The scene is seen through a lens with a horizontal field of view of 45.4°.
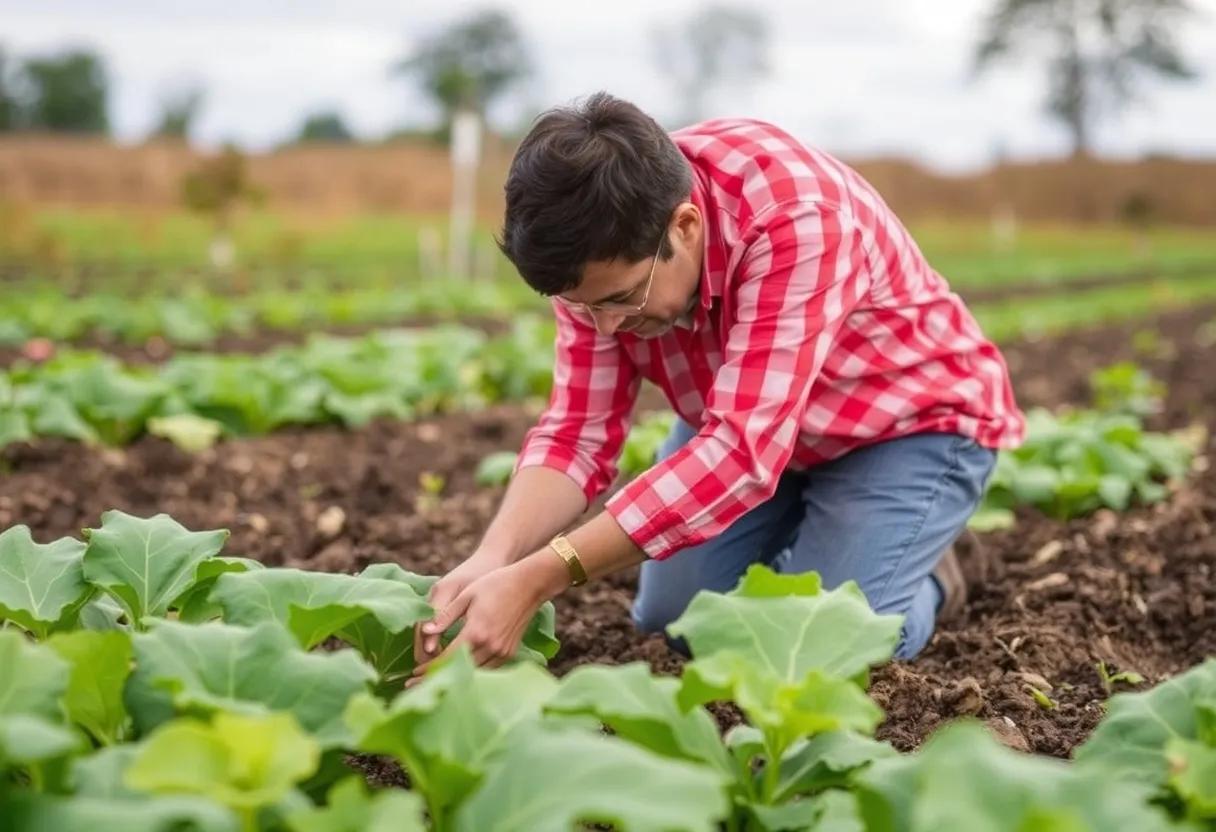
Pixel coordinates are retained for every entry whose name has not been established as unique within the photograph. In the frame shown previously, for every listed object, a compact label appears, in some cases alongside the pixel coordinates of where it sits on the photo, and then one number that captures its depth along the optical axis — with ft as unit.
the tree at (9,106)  178.19
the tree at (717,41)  218.79
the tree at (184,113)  182.29
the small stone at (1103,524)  15.23
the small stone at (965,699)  9.66
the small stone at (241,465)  18.20
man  8.70
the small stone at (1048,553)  14.58
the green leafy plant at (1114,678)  10.62
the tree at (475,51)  206.39
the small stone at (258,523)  15.17
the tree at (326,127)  235.61
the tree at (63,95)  188.96
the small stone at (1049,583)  13.32
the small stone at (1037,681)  10.56
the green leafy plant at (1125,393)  24.79
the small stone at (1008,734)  8.94
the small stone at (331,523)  15.21
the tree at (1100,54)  181.68
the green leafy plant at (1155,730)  6.43
